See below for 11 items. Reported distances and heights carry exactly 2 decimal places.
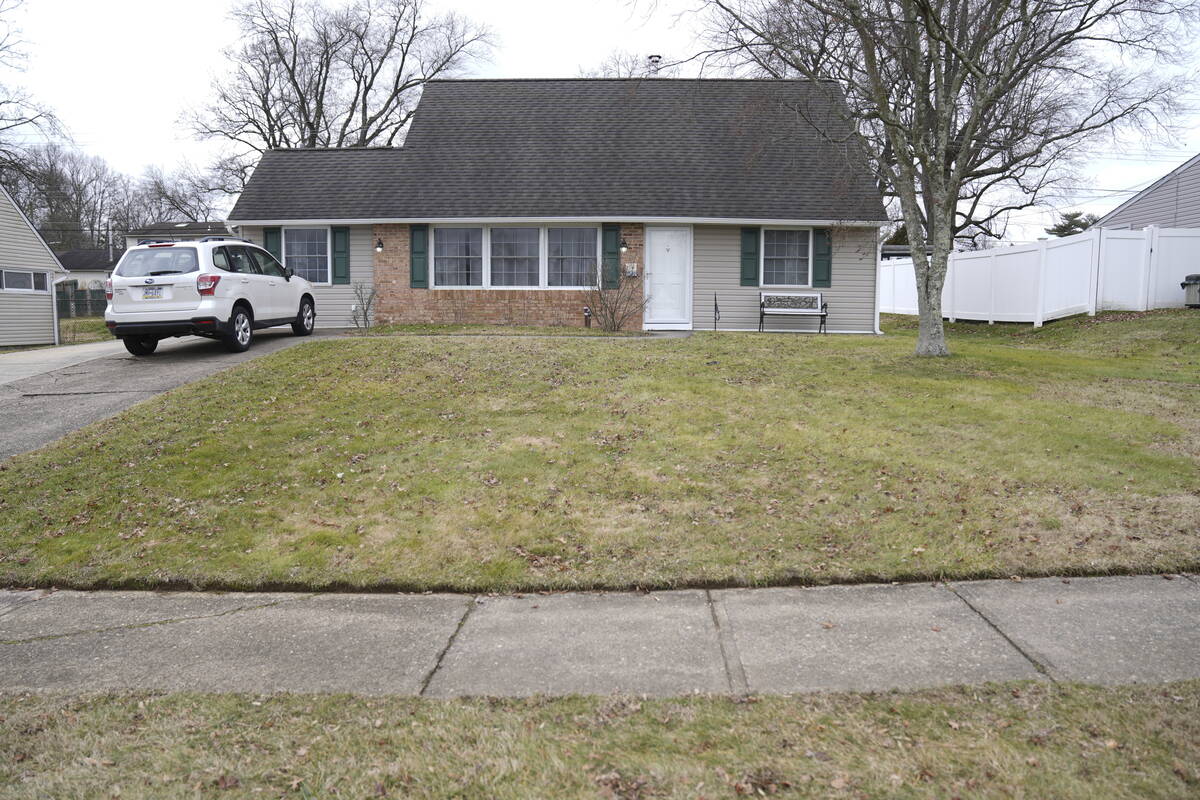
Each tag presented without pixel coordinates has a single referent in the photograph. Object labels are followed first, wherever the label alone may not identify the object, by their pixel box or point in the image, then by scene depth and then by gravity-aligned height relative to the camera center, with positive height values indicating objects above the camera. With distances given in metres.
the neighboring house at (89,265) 58.69 +4.04
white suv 11.95 +0.37
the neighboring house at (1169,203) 25.59 +4.10
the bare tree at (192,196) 41.22 +6.72
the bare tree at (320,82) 40.00 +12.15
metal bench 18.45 +0.36
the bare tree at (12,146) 30.04 +6.54
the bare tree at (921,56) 11.61 +4.20
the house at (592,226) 18.70 +2.23
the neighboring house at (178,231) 52.28 +5.94
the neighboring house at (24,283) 26.27 +1.21
